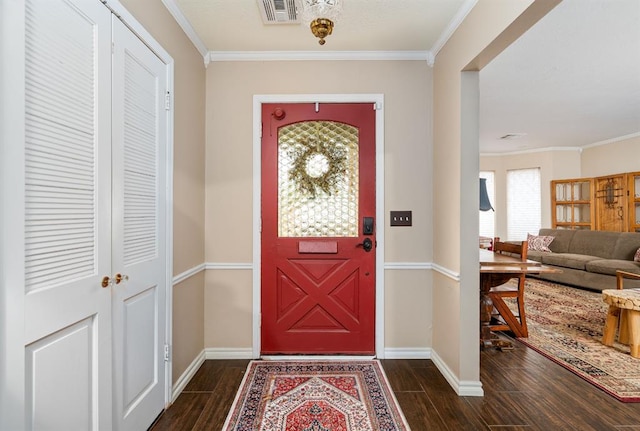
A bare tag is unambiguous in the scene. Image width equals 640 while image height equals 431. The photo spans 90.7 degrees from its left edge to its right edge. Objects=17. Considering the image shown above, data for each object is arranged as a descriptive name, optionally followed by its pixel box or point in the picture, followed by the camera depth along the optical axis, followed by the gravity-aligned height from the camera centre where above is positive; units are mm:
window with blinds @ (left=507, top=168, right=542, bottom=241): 6969 +330
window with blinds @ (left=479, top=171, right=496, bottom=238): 7414 +37
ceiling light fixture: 1614 +1078
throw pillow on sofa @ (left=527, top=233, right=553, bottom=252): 6121 -486
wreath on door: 2811 +444
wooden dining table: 2766 -579
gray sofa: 4773 -665
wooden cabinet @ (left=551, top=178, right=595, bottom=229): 6266 +288
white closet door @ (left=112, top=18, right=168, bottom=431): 1580 -67
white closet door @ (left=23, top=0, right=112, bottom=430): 1119 +9
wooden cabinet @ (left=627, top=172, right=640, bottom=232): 5523 +316
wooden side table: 2668 -877
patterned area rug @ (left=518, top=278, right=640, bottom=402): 2422 -1224
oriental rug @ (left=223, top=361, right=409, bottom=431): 1906 -1239
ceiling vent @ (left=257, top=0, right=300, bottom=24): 2068 +1402
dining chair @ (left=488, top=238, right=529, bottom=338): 3230 -879
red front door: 2787 -160
